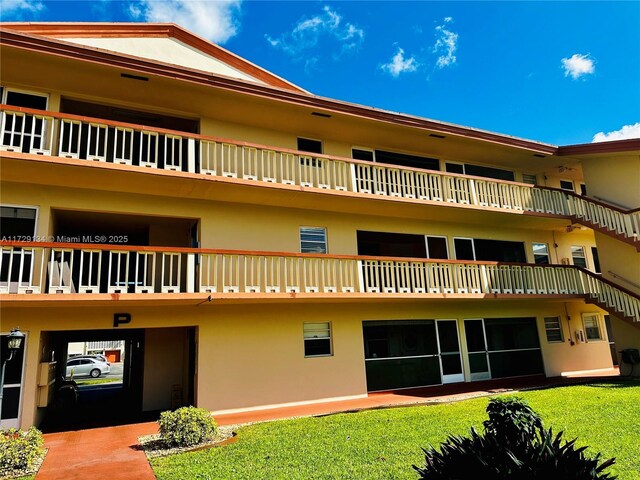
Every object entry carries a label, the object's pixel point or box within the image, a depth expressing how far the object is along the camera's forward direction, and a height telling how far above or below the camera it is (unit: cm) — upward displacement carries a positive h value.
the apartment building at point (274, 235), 1020 +334
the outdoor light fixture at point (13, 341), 823 +37
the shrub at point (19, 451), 677 -136
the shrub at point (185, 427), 796 -131
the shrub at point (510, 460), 396 -114
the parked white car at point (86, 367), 2897 -57
